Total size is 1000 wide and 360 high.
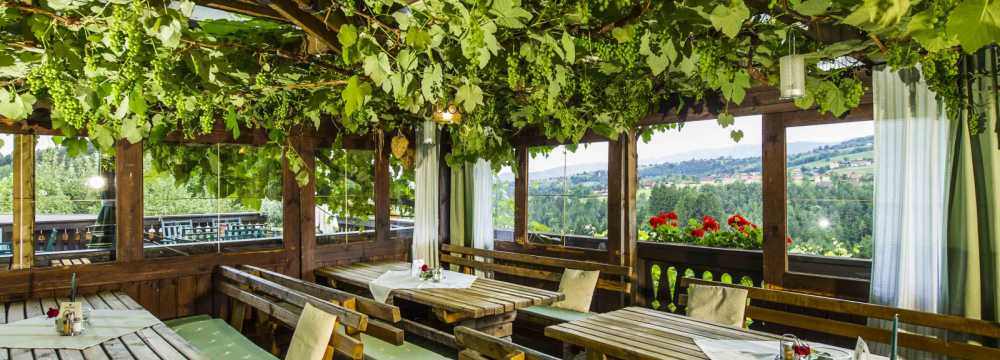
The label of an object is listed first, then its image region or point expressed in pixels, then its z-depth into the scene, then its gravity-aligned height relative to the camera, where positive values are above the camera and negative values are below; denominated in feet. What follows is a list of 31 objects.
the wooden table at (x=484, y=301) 12.00 -2.77
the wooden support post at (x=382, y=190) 19.67 -0.26
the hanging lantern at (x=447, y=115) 13.67 +1.73
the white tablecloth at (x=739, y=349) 8.12 -2.63
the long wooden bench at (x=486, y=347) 6.27 -2.01
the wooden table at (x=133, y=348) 8.45 -2.75
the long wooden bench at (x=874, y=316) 9.18 -2.79
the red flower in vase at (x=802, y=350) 7.55 -2.38
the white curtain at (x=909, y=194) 10.24 -0.27
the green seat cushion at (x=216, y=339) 11.31 -3.59
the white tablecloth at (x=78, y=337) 8.94 -2.64
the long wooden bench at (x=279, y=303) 9.04 -2.65
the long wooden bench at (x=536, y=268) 14.60 -2.80
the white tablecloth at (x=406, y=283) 14.12 -2.71
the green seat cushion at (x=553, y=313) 13.98 -3.51
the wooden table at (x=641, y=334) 8.59 -2.67
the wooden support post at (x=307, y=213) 17.71 -0.98
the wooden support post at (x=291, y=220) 17.43 -1.19
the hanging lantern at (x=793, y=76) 8.46 +1.65
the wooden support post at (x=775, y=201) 12.85 -0.48
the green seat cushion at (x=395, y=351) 11.13 -3.58
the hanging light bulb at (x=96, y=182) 14.28 +0.06
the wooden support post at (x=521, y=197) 18.72 -0.52
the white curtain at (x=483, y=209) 19.33 -0.96
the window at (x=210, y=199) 15.20 -0.45
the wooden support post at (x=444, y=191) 20.70 -0.33
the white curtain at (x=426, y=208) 19.57 -0.92
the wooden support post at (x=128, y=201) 14.44 -0.47
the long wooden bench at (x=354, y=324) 9.20 -2.56
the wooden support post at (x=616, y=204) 15.83 -0.66
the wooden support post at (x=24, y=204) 13.26 -0.48
